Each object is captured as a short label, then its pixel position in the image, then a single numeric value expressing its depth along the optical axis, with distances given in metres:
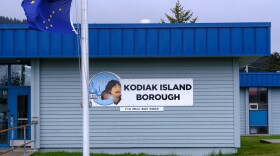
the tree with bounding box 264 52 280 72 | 67.88
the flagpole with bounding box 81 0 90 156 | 9.79
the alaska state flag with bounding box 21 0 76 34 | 9.17
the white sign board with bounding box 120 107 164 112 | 15.55
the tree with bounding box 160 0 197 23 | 52.83
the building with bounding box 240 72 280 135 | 29.11
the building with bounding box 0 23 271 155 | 15.49
